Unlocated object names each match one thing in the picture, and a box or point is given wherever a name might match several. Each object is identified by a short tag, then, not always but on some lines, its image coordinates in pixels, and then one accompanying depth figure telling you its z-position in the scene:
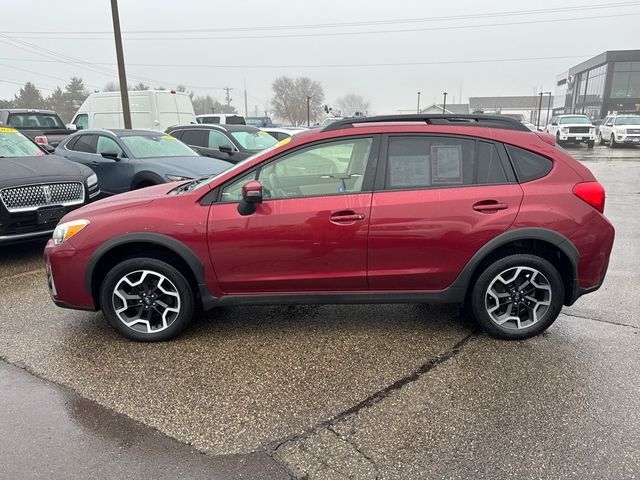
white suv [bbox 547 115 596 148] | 27.98
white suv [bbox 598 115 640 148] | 26.08
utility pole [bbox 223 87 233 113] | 105.69
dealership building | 56.66
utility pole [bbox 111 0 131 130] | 16.37
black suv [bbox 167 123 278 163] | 11.09
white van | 16.50
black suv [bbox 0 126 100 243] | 5.70
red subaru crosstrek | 3.57
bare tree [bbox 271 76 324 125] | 83.88
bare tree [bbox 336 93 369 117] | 111.28
